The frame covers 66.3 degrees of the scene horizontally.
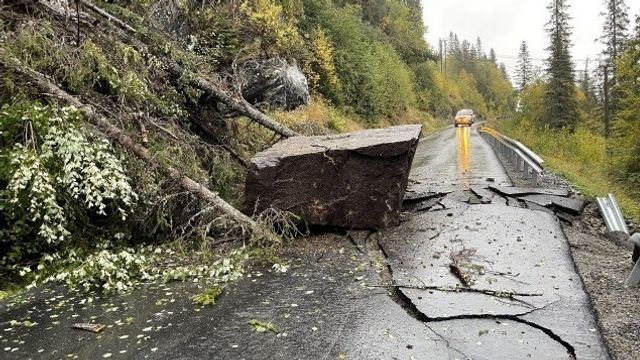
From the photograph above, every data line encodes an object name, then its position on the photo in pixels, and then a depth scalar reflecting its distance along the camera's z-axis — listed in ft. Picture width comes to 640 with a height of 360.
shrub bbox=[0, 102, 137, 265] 19.79
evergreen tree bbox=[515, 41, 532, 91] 322.34
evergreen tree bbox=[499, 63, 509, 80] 583.99
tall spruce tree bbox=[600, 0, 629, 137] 150.51
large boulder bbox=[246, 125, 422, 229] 24.66
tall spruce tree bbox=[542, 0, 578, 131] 112.78
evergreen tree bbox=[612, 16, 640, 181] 55.11
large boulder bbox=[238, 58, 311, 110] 42.24
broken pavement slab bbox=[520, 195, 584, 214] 27.07
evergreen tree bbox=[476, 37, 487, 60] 524.85
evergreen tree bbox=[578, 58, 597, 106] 224.33
